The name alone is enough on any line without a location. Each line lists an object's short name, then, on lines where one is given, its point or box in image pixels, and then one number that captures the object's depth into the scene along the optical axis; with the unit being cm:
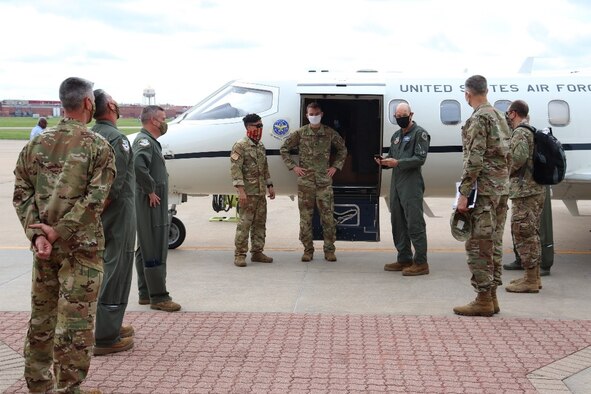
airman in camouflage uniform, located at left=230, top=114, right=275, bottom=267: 938
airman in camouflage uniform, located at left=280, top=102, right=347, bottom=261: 956
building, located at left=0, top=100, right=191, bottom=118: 16080
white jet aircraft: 995
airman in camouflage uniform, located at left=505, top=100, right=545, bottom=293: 800
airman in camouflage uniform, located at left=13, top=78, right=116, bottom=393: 446
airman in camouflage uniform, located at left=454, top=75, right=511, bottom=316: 686
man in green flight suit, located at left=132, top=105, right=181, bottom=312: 679
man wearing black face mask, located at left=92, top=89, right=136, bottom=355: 552
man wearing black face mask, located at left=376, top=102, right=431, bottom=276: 890
